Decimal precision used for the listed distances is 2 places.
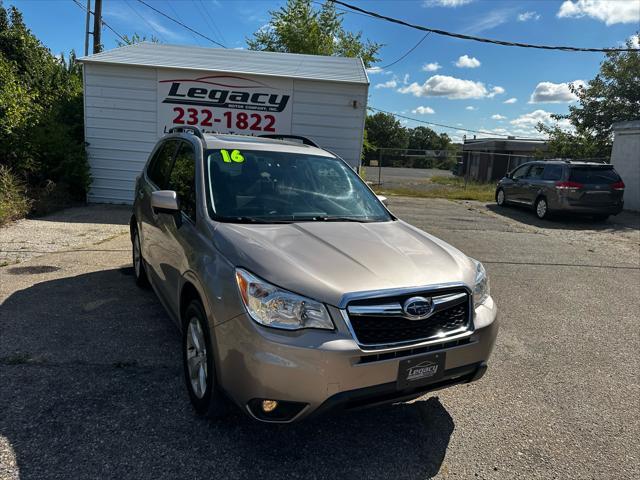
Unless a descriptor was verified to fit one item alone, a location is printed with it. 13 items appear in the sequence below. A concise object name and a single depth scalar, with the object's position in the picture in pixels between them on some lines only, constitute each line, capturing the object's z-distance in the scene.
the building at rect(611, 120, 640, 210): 15.36
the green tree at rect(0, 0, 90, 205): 10.19
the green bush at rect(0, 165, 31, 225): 8.77
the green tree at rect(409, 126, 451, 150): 91.62
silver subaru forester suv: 2.34
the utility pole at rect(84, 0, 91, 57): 24.77
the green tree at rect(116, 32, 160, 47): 25.60
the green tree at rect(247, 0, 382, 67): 25.78
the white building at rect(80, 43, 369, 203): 11.41
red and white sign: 11.52
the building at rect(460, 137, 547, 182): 34.84
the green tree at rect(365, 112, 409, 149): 79.12
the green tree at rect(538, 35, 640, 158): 24.59
